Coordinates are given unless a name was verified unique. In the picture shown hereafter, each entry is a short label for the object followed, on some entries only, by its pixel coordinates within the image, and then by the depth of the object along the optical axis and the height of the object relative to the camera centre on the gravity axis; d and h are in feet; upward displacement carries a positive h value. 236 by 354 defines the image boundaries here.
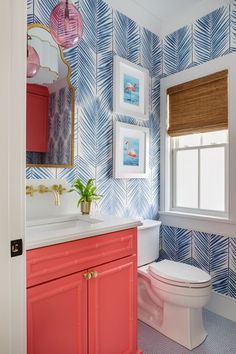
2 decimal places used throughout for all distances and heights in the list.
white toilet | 6.02 -2.96
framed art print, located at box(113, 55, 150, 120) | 7.60 +2.81
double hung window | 7.71 +1.09
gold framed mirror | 5.91 +1.82
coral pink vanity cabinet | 3.94 -2.08
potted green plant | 6.37 -0.38
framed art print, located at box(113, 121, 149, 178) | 7.56 +0.86
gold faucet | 5.78 -0.28
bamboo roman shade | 7.54 +2.32
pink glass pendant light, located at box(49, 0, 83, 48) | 4.93 +3.03
